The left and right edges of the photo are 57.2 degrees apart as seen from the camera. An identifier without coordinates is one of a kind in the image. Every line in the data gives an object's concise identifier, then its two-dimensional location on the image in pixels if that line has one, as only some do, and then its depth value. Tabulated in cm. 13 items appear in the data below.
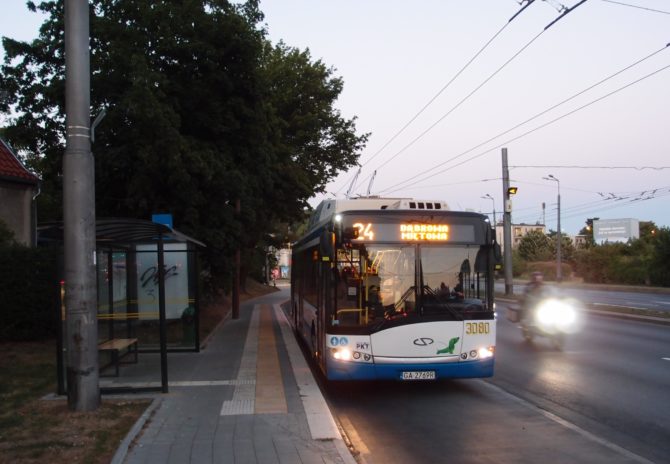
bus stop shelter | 862
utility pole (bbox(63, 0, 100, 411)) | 742
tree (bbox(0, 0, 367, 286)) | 1543
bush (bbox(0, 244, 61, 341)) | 1375
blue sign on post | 1303
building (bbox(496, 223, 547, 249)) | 14375
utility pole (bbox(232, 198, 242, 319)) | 2212
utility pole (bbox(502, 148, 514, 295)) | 3033
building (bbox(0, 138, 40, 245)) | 1770
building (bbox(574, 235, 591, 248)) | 11644
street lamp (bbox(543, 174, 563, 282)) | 4215
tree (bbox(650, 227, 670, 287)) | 4588
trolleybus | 859
